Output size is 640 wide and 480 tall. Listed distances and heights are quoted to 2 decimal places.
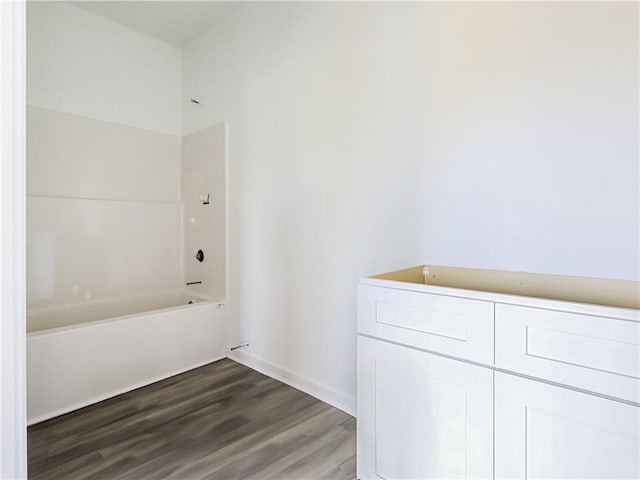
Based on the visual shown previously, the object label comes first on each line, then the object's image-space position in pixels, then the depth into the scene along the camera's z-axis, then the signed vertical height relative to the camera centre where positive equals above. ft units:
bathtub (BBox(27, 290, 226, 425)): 6.73 -2.45
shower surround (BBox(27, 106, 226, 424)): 7.30 -0.50
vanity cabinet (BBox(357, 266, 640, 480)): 2.97 -1.41
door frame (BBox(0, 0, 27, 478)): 2.34 -0.02
